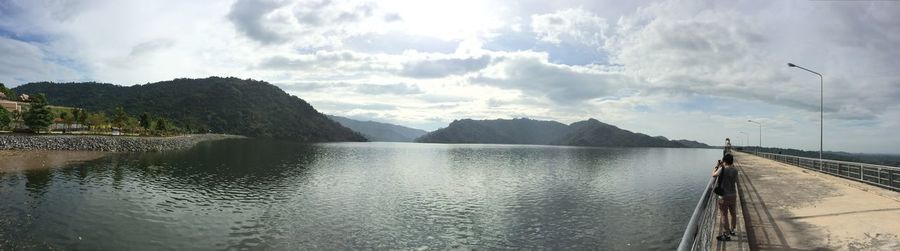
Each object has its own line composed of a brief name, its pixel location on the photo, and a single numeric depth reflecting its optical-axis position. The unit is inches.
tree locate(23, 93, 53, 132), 3065.9
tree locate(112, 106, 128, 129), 4300.9
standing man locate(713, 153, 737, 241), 528.1
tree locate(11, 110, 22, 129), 3462.1
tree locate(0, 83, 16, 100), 5399.6
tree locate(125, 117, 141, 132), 4490.7
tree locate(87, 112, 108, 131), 4187.0
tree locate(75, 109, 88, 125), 4040.6
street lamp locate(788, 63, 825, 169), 1781.7
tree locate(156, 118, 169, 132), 4872.0
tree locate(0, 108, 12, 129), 3080.7
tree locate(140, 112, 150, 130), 4662.9
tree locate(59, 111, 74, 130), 3812.7
